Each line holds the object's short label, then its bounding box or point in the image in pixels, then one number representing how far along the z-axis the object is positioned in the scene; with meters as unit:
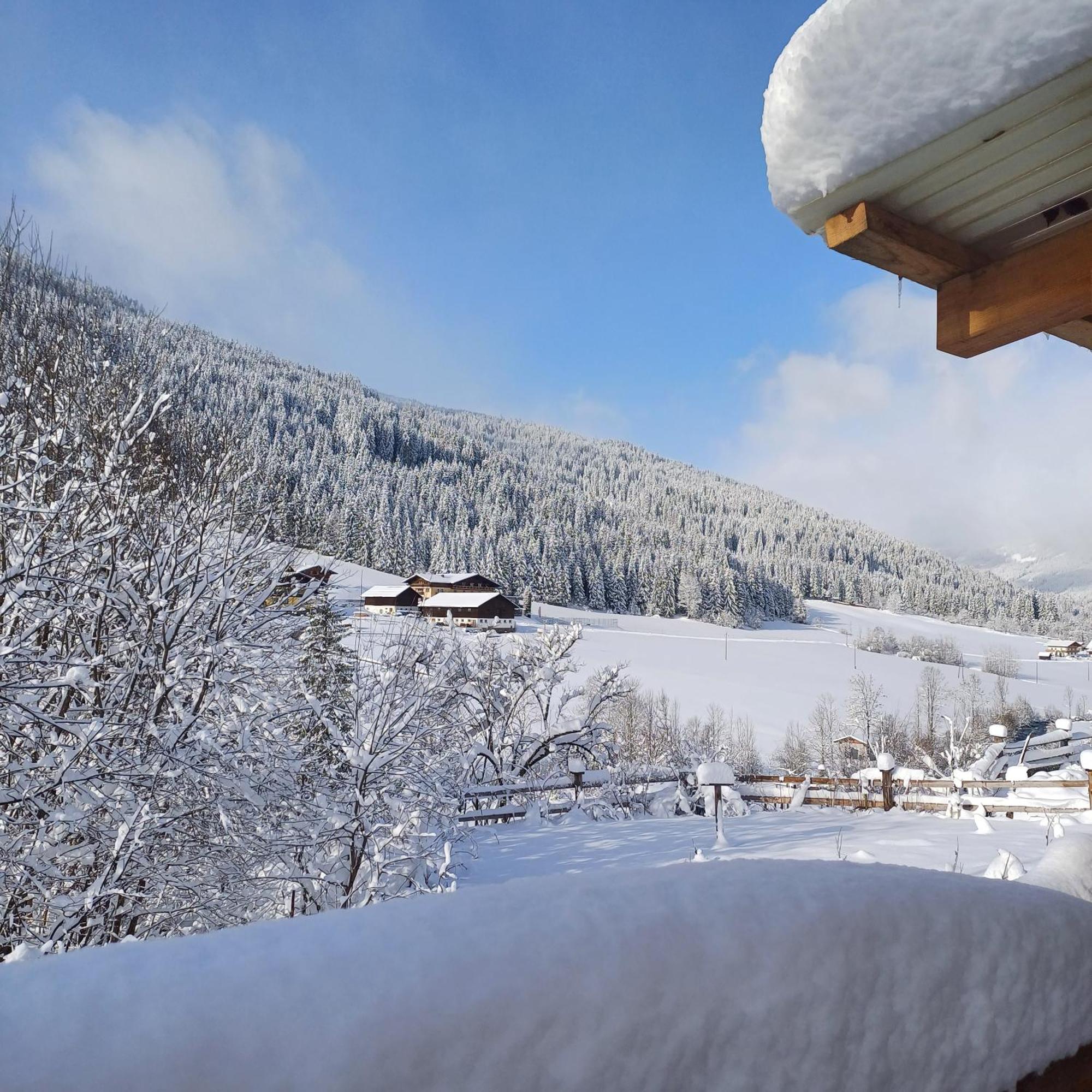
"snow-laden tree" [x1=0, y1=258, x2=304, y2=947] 4.25
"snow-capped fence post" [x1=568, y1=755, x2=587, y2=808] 12.94
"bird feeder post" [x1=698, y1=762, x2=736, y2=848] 10.62
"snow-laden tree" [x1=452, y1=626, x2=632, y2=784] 16.92
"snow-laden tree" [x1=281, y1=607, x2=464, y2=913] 6.46
